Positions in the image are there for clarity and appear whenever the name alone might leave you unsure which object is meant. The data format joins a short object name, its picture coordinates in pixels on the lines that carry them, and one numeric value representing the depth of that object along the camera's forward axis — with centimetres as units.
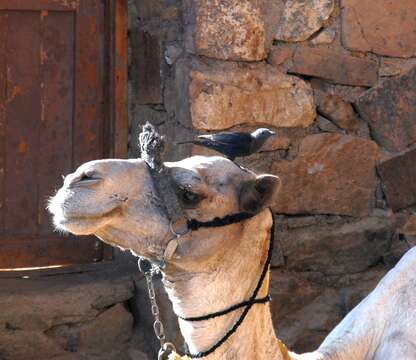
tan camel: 567
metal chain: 615
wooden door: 973
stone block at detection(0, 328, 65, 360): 934
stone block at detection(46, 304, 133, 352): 950
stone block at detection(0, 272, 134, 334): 933
